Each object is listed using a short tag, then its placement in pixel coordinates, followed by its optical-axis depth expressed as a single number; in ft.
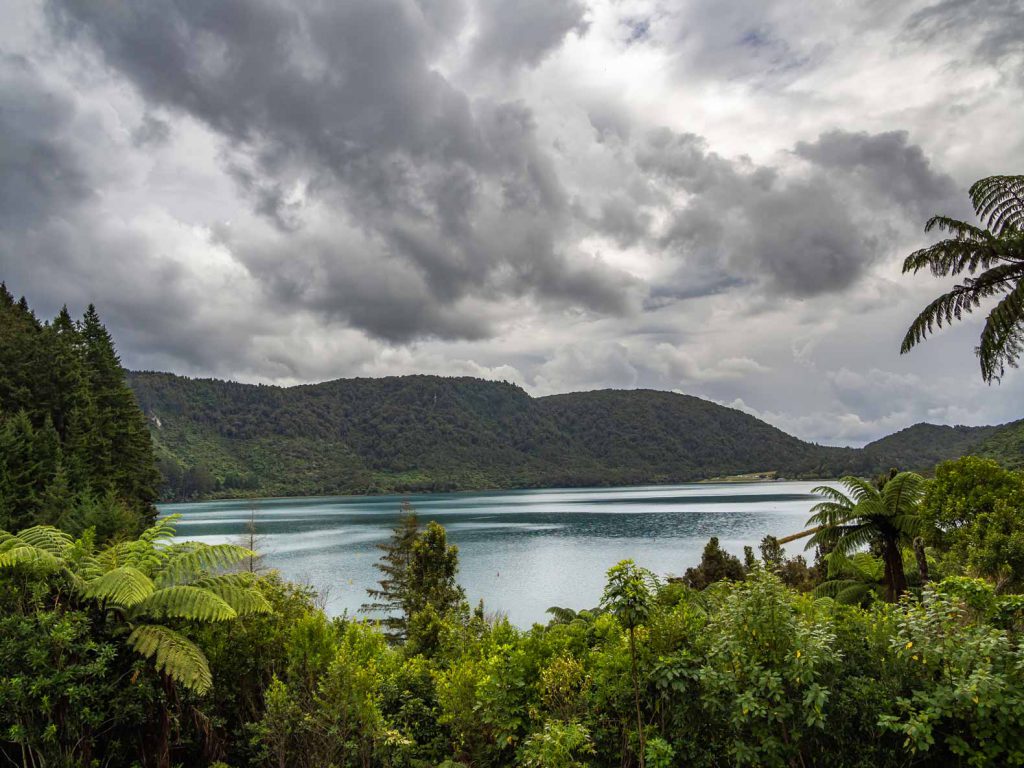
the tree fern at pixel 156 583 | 16.32
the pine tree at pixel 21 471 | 79.20
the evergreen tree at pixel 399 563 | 86.38
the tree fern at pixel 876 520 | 41.01
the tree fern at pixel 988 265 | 27.63
